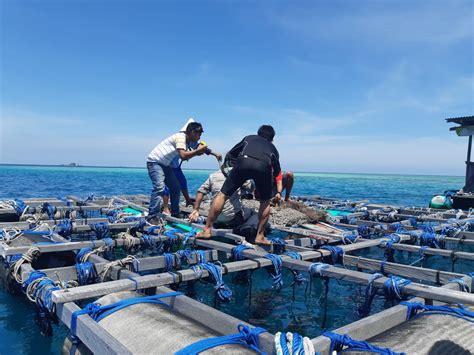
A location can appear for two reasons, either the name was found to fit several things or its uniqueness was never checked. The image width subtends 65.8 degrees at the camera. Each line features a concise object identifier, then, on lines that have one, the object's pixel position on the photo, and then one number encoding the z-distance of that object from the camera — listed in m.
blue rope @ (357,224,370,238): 8.55
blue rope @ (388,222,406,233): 8.31
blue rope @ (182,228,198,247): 6.84
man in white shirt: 8.40
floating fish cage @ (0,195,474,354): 2.78
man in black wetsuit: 6.32
